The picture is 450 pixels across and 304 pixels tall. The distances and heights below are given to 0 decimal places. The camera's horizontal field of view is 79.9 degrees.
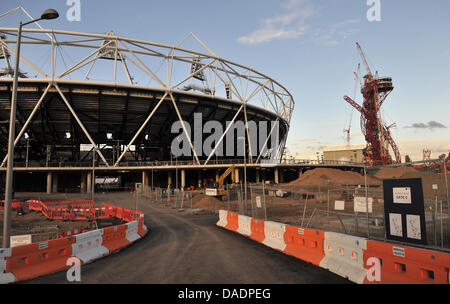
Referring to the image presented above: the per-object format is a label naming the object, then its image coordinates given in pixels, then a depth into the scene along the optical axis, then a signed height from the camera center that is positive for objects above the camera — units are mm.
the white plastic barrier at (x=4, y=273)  5961 -2222
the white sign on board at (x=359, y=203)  8617 -1159
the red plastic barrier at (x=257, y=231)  10950 -2622
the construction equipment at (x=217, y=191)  31061 -2454
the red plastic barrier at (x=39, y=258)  6281 -2167
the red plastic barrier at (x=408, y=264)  4621 -1834
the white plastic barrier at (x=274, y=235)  9351 -2458
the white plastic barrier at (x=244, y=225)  12289 -2666
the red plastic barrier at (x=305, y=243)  7508 -2297
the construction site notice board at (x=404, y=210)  5555 -956
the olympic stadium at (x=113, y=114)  38219 +9968
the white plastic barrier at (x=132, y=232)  11039 -2611
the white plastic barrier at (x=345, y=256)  6018 -2163
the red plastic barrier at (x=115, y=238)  9383 -2457
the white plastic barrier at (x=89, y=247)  7912 -2328
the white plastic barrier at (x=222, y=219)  15426 -2884
